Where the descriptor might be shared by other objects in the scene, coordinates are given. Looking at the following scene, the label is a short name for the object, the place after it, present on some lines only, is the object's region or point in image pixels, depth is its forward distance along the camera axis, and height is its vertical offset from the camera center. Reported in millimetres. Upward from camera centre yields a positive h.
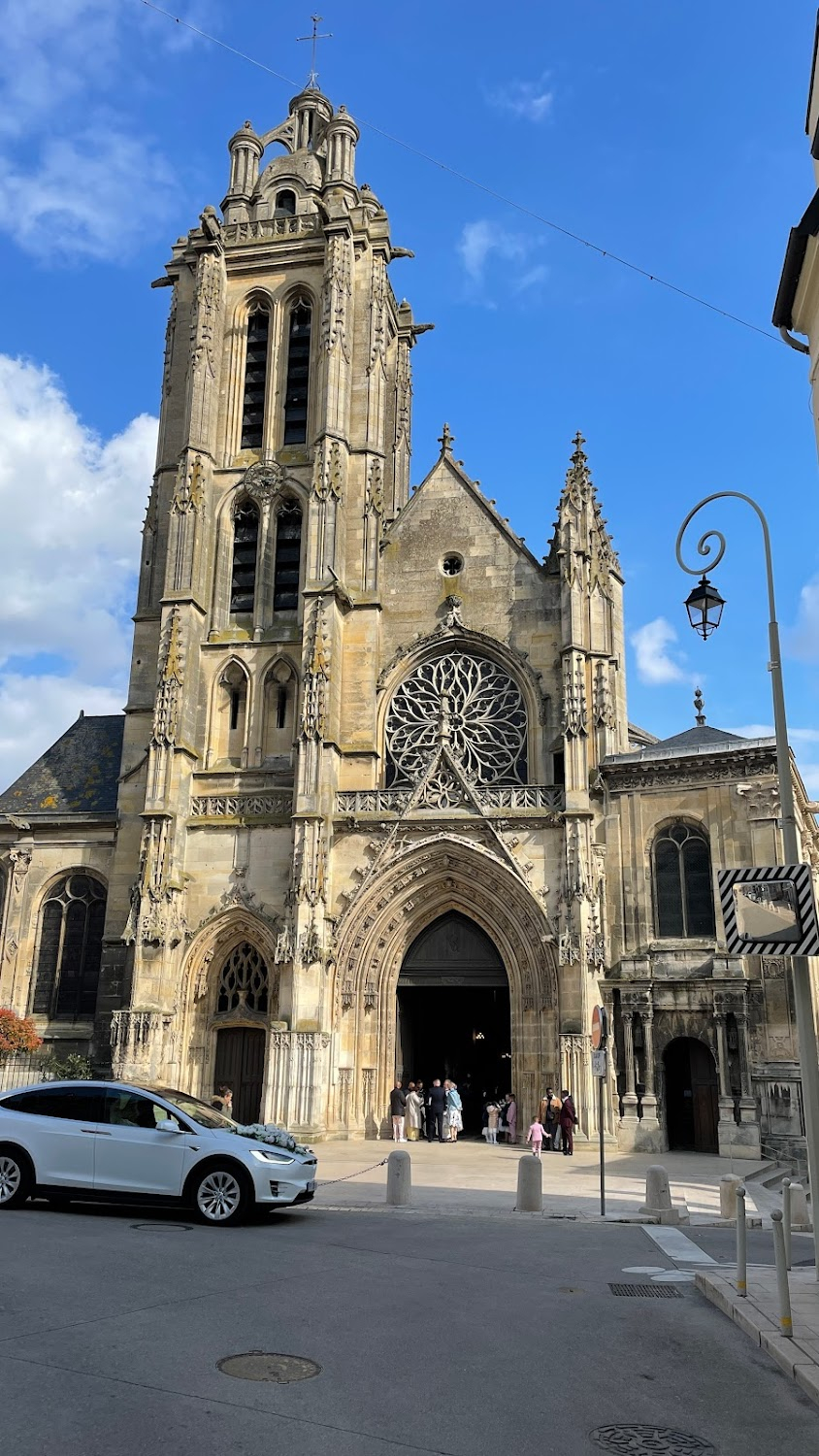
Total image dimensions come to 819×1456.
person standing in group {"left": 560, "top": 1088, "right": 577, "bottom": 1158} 21941 -682
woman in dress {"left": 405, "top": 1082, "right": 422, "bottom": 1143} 25000 -641
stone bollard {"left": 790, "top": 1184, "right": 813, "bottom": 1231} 12523 -1264
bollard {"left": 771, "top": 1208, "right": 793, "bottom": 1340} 7113 -1197
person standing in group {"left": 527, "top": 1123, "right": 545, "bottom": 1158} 20953 -862
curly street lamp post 8953 +2318
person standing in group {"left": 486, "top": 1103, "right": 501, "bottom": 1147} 24312 -718
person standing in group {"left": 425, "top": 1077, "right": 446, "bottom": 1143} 24641 -514
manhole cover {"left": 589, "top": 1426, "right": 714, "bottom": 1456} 5285 -1577
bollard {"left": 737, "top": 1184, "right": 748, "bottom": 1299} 8589 -1162
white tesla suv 11758 -765
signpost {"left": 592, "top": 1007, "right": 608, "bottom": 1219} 14695 +582
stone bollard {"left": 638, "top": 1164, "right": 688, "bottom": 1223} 13852 -1279
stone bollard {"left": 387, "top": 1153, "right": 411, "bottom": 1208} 14617 -1185
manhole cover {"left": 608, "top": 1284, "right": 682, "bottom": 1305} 9055 -1541
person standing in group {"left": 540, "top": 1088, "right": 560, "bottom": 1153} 22469 -559
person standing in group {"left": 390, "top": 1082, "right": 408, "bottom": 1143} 24328 -493
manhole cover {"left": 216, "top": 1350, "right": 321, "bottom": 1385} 6112 -1474
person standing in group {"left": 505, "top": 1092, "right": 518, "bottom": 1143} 24125 -669
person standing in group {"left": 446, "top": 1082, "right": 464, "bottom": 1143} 24531 -558
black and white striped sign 9062 +1362
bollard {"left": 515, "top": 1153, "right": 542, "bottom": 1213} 14180 -1175
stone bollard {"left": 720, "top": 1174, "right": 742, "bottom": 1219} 13844 -1257
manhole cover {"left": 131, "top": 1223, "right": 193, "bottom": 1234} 11031 -1356
